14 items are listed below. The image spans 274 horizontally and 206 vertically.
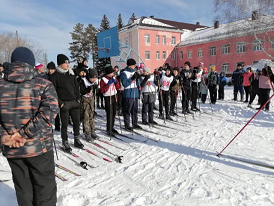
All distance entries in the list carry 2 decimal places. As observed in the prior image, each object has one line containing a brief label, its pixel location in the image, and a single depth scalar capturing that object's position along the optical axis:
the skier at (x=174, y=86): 6.95
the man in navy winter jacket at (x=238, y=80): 10.33
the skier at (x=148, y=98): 6.12
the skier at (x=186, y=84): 7.61
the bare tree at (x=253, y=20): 14.32
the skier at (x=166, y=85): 6.81
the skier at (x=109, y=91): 4.96
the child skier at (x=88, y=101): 4.66
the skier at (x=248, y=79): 9.65
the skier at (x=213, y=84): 9.61
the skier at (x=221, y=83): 10.72
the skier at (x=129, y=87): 5.36
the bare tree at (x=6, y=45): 32.94
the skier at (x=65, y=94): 3.92
